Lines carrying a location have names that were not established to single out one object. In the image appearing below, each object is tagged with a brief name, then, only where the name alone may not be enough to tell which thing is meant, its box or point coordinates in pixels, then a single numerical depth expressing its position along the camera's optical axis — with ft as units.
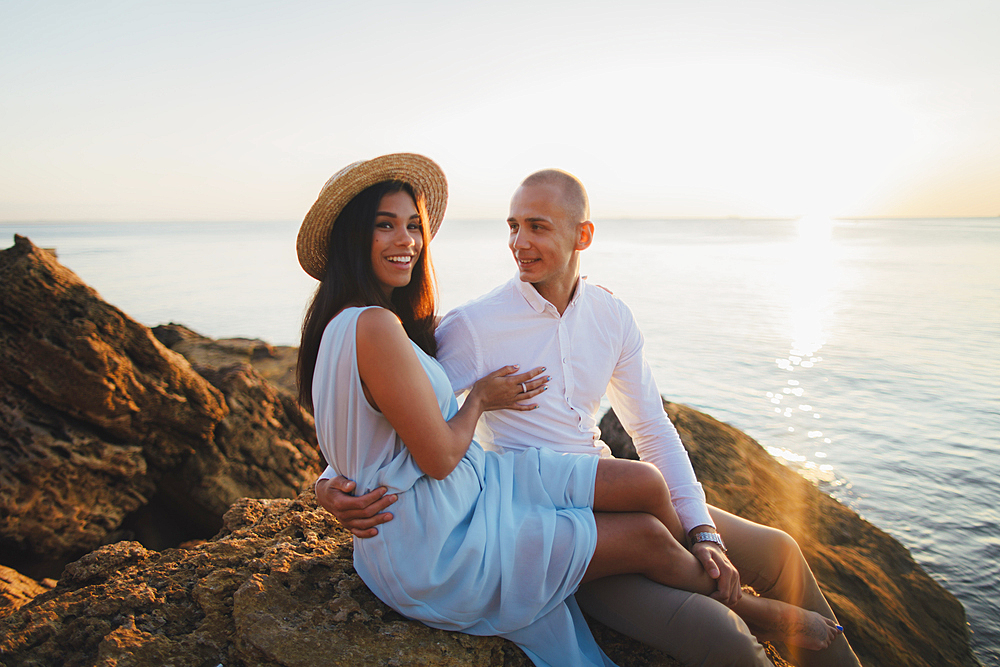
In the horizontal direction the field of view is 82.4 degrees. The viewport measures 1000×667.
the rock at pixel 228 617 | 7.56
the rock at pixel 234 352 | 24.57
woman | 7.87
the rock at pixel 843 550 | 12.67
